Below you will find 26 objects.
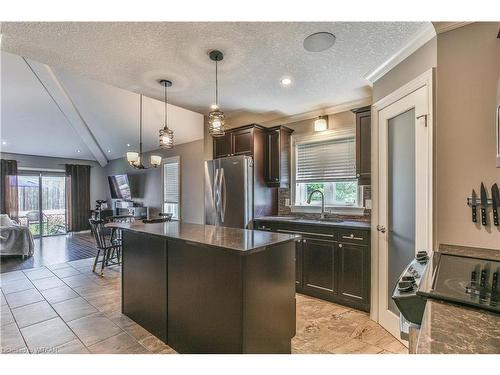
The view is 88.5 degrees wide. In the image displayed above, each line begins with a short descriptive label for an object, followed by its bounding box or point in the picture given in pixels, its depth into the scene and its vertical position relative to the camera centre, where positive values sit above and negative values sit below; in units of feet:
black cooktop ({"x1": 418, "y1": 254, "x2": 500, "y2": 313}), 3.00 -1.33
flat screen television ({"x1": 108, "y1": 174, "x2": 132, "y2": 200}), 25.94 +0.18
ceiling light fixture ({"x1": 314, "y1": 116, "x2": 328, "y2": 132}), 11.89 +3.02
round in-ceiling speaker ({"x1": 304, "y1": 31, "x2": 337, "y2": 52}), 6.58 +3.92
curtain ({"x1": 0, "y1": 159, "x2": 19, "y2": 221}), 23.32 -0.01
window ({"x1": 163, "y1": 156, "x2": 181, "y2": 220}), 20.06 +0.20
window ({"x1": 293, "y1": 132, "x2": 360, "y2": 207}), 11.48 +0.89
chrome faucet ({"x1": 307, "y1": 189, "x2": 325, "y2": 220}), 11.79 -0.59
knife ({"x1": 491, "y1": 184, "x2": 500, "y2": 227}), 5.32 -0.25
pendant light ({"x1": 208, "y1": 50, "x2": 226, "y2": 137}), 7.86 +2.04
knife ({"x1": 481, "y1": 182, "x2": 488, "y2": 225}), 5.49 -0.35
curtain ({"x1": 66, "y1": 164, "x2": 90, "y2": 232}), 27.71 -0.89
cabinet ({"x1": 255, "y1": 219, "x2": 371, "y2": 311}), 9.07 -2.85
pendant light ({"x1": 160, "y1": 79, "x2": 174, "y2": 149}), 10.03 +1.99
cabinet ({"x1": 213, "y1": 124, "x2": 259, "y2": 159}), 12.57 +2.37
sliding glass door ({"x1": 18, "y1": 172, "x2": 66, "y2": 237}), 25.14 -1.32
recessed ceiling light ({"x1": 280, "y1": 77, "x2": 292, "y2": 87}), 9.26 +3.94
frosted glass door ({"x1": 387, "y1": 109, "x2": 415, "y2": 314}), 7.11 -0.18
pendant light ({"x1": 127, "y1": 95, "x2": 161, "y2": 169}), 13.79 +1.65
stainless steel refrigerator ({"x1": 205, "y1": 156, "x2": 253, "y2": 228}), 12.01 -0.18
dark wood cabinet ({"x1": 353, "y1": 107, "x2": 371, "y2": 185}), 9.30 +1.60
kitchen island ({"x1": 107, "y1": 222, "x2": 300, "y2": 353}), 5.58 -2.47
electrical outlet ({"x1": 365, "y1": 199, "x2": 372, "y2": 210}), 10.69 -0.67
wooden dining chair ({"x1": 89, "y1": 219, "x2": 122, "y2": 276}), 14.09 -3.13
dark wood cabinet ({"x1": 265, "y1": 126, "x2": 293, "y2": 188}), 12.70 +1.60
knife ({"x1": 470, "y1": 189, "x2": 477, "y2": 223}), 5.61 -0.39
